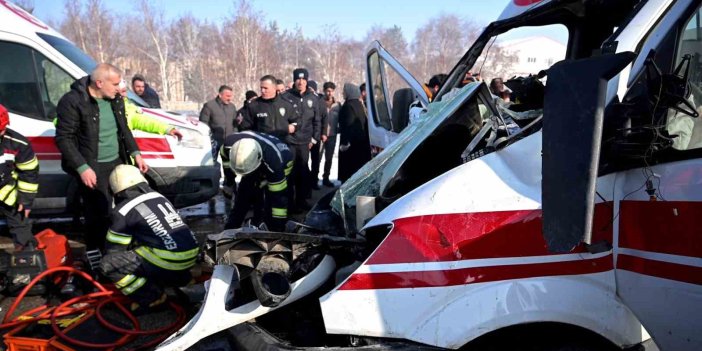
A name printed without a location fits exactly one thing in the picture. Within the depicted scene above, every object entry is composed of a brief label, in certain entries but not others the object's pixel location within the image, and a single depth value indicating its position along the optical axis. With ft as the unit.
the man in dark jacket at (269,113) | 18.86
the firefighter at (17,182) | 13.20
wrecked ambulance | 4.98
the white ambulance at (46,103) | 15.93
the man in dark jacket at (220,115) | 24.52
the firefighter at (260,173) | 12.72
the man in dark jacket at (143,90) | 24.36
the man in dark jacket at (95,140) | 13.26
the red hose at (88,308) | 9.81
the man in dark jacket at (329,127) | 24.49
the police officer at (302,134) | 20.66
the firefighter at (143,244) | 10.73
